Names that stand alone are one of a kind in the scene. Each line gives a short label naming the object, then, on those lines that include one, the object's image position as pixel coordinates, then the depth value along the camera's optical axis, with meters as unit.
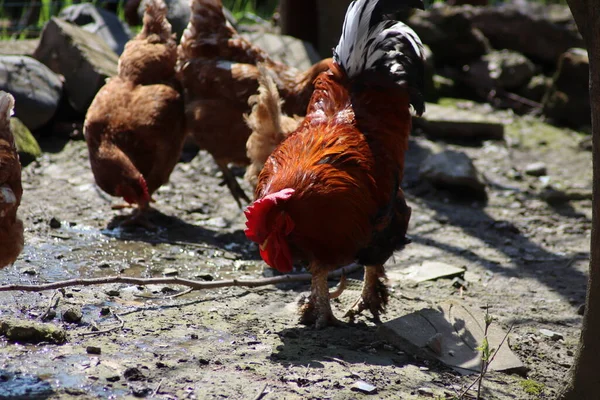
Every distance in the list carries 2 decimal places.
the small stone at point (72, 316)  7.91
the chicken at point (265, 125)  10.79
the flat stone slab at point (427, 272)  10.97
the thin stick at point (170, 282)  8.25
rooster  7.78
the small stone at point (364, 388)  6.96
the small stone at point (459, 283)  10.71
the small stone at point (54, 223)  11.52
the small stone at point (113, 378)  6.58
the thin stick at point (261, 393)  6.55
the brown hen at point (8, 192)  7.57
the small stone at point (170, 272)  10.16
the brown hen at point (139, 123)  11.30
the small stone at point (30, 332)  7.16
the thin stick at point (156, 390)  6.43
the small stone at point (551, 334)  9.11
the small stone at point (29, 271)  9.37
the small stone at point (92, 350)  7.09
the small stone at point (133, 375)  6.65
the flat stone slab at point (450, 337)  8.00
